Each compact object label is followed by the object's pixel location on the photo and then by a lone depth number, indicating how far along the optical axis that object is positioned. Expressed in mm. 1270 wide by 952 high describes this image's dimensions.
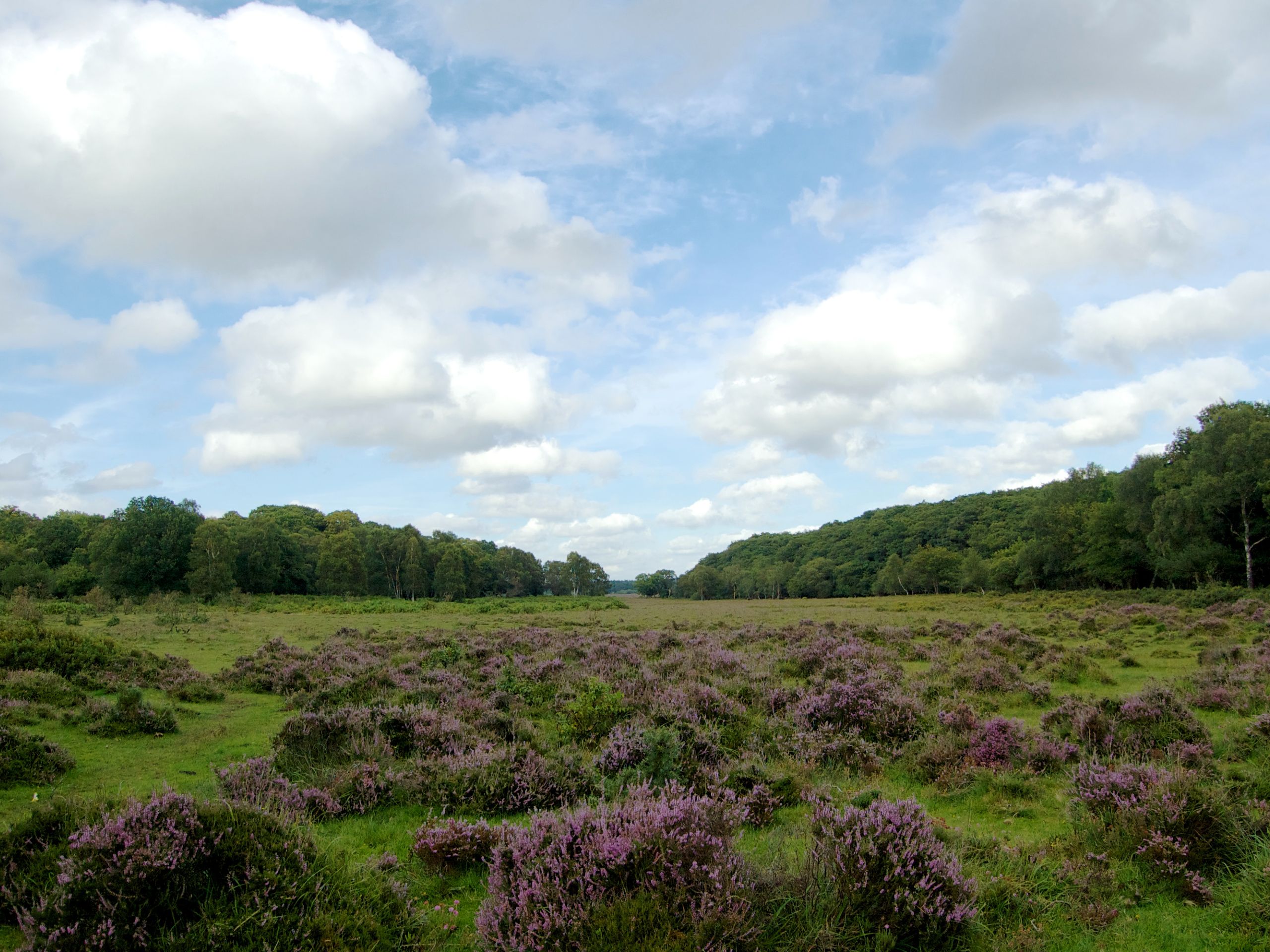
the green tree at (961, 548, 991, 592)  76188
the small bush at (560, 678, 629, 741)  10094
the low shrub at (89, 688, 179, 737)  10461
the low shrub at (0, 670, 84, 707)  11406
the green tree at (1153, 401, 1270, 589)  41750
